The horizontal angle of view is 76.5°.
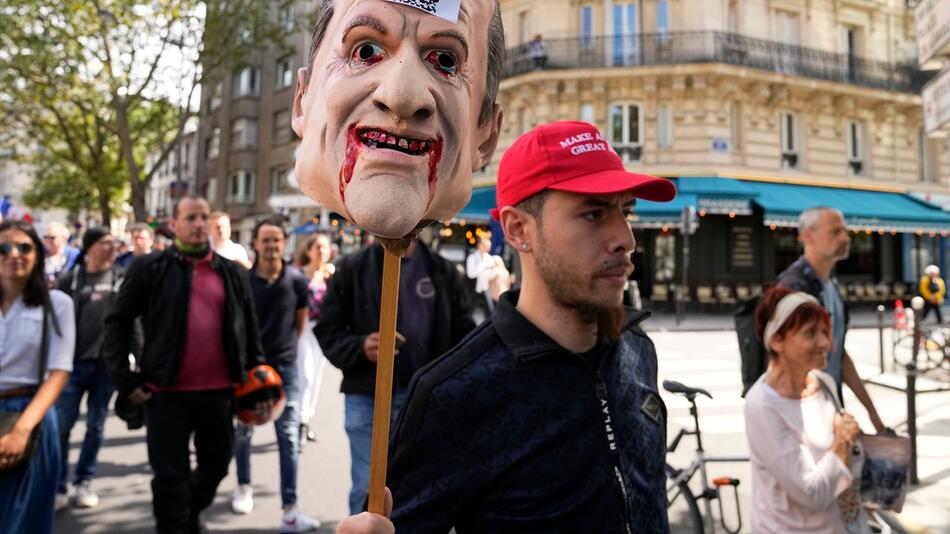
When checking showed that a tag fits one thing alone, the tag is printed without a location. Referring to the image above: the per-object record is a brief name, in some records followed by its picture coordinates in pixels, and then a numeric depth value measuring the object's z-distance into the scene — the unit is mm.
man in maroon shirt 3326
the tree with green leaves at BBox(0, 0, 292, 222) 14234
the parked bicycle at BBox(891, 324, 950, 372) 8179
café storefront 16969
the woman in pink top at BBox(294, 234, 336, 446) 5891
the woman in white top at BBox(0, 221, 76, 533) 2816
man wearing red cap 1398
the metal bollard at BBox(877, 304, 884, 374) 8680
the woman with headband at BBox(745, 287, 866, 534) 2686
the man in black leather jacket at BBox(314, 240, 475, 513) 3338
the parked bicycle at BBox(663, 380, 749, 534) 3447
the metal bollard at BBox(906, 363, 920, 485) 4883
